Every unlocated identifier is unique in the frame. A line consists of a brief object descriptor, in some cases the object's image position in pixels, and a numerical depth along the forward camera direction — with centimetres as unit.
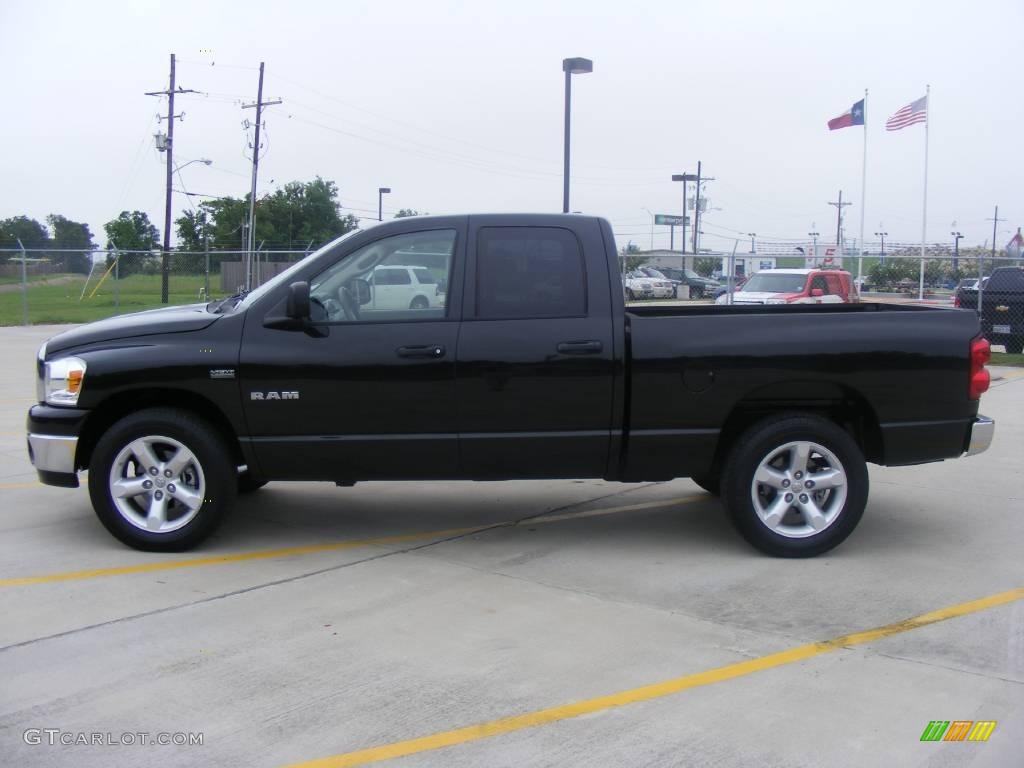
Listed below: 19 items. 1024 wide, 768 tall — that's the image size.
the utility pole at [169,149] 4198
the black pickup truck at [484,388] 587
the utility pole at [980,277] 1678
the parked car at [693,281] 4106
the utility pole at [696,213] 6512
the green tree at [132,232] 6538
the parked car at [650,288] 3527
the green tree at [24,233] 8112
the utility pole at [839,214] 8721
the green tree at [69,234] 8465
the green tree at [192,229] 6169
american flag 3369
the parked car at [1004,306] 1881
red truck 2017
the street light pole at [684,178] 6081
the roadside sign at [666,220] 8100
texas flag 3638
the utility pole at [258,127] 3846
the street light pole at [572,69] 2072
